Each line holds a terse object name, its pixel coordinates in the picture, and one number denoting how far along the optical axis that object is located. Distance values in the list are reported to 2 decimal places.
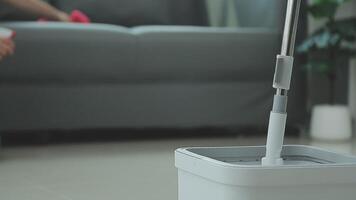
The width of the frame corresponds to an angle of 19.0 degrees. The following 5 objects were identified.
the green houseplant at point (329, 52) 4.14
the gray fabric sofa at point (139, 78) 3.70
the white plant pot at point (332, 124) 4.12
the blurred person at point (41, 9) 4.20
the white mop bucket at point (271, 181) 1.39
